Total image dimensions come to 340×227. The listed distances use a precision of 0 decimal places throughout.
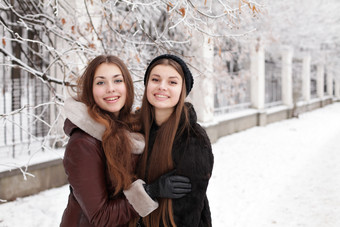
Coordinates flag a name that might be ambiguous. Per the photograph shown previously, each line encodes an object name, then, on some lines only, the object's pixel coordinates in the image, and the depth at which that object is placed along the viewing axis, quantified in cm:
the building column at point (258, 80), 1272
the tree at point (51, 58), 364
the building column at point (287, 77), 1573
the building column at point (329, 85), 2697
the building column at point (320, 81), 2394
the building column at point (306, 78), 1930
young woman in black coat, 188
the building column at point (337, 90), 2916
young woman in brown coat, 172
